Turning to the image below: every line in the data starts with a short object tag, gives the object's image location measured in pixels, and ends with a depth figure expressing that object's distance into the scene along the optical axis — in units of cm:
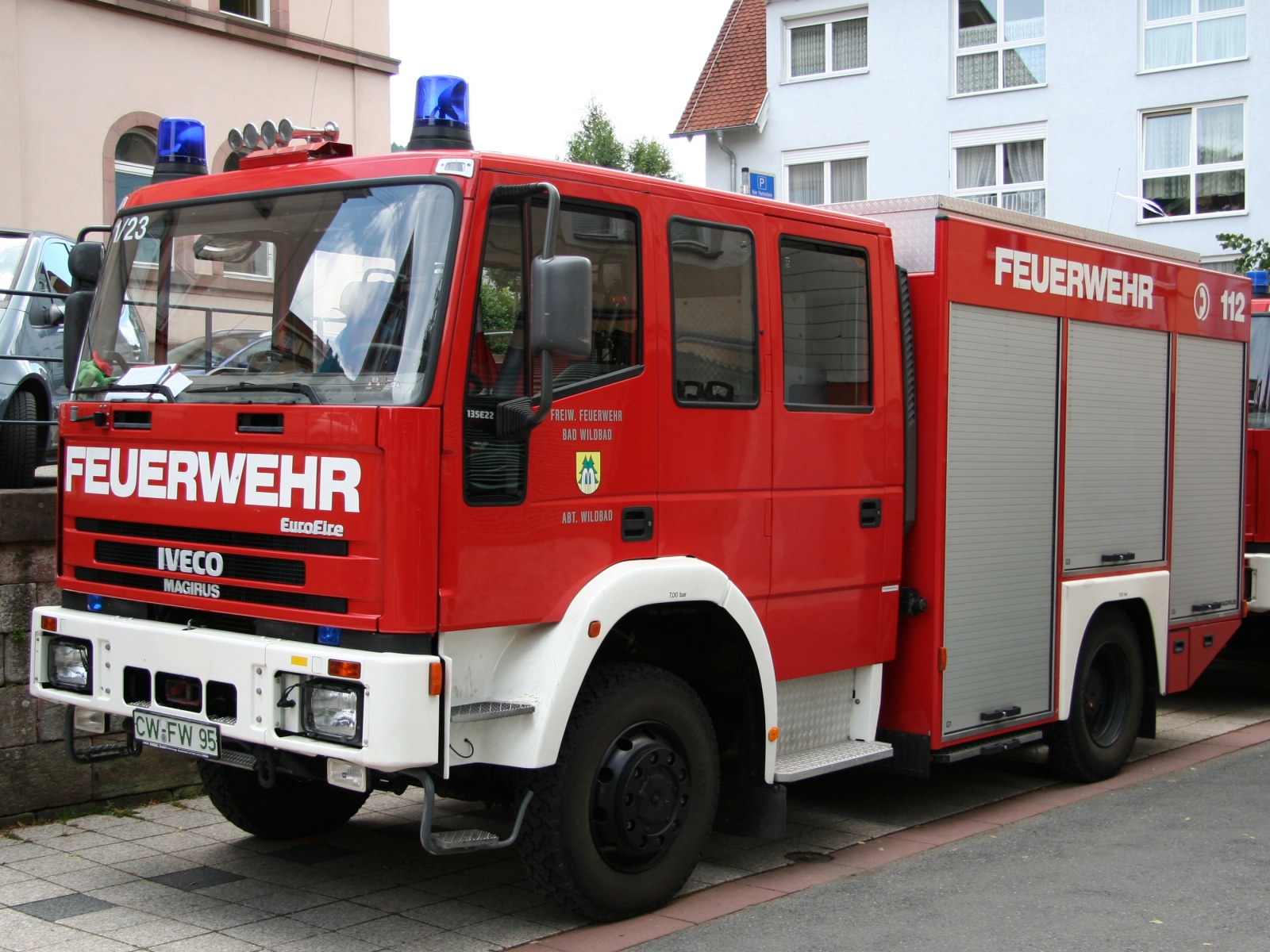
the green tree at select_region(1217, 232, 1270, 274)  1588
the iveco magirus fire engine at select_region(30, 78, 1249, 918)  456
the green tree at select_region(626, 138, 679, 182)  5453
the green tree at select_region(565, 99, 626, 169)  5597
